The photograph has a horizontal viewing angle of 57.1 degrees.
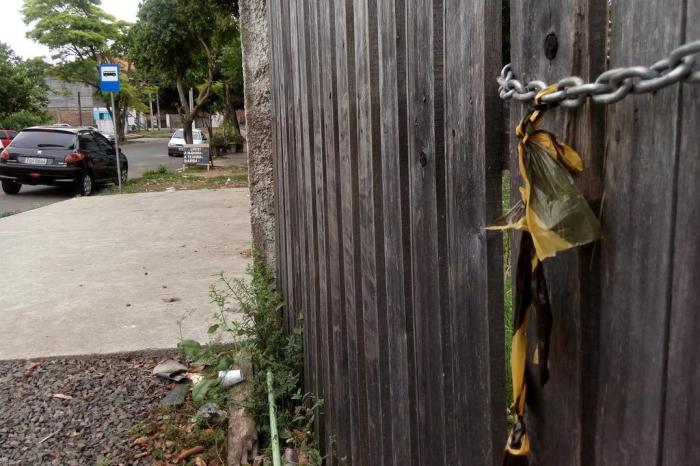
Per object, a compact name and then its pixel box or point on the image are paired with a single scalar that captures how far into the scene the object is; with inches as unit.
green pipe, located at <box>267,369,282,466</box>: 111.6
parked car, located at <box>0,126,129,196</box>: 629.9
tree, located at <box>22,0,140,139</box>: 1690.5
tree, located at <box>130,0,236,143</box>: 874.1
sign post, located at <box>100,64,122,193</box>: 614.1
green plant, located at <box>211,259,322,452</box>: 131.3
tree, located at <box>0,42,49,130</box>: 1806.1
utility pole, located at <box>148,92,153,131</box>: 2878.9
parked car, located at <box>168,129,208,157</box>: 1380.4
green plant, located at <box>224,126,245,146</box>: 1364.7
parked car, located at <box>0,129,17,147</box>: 1213.4
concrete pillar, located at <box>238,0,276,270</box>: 195.2
